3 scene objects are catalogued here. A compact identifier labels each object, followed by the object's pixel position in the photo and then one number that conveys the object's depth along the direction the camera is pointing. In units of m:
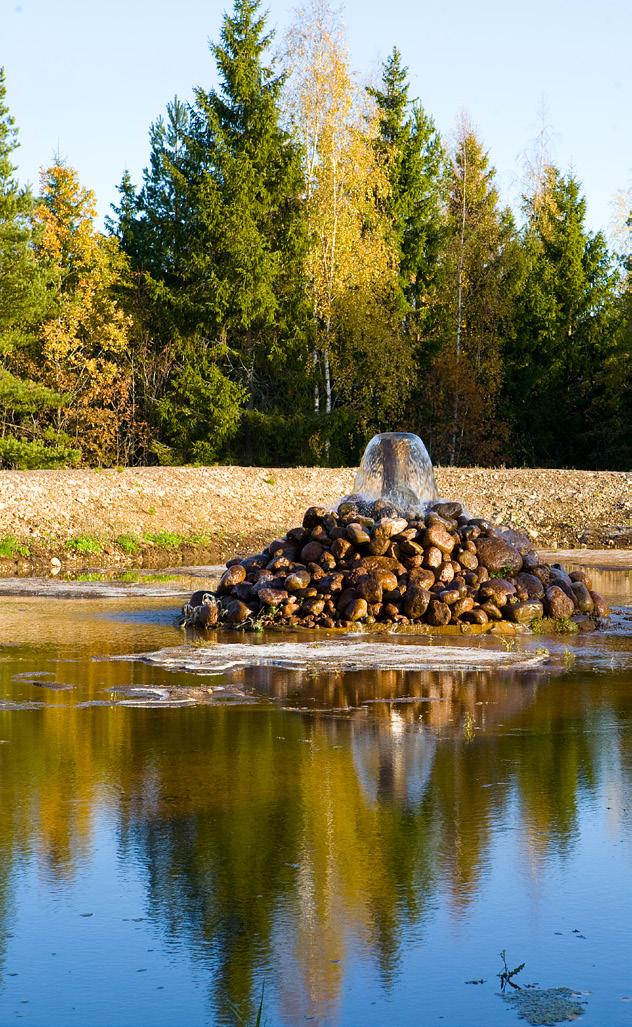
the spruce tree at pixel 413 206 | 48.09
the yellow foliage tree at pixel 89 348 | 43.47
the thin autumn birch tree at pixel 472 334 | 46.38
